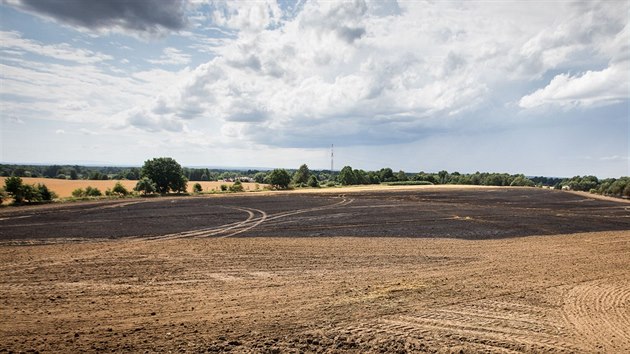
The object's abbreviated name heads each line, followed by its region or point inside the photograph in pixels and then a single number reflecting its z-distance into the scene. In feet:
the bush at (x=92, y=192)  201.94
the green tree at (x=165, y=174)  228.43
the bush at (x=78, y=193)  193.88
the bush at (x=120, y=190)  205.67
